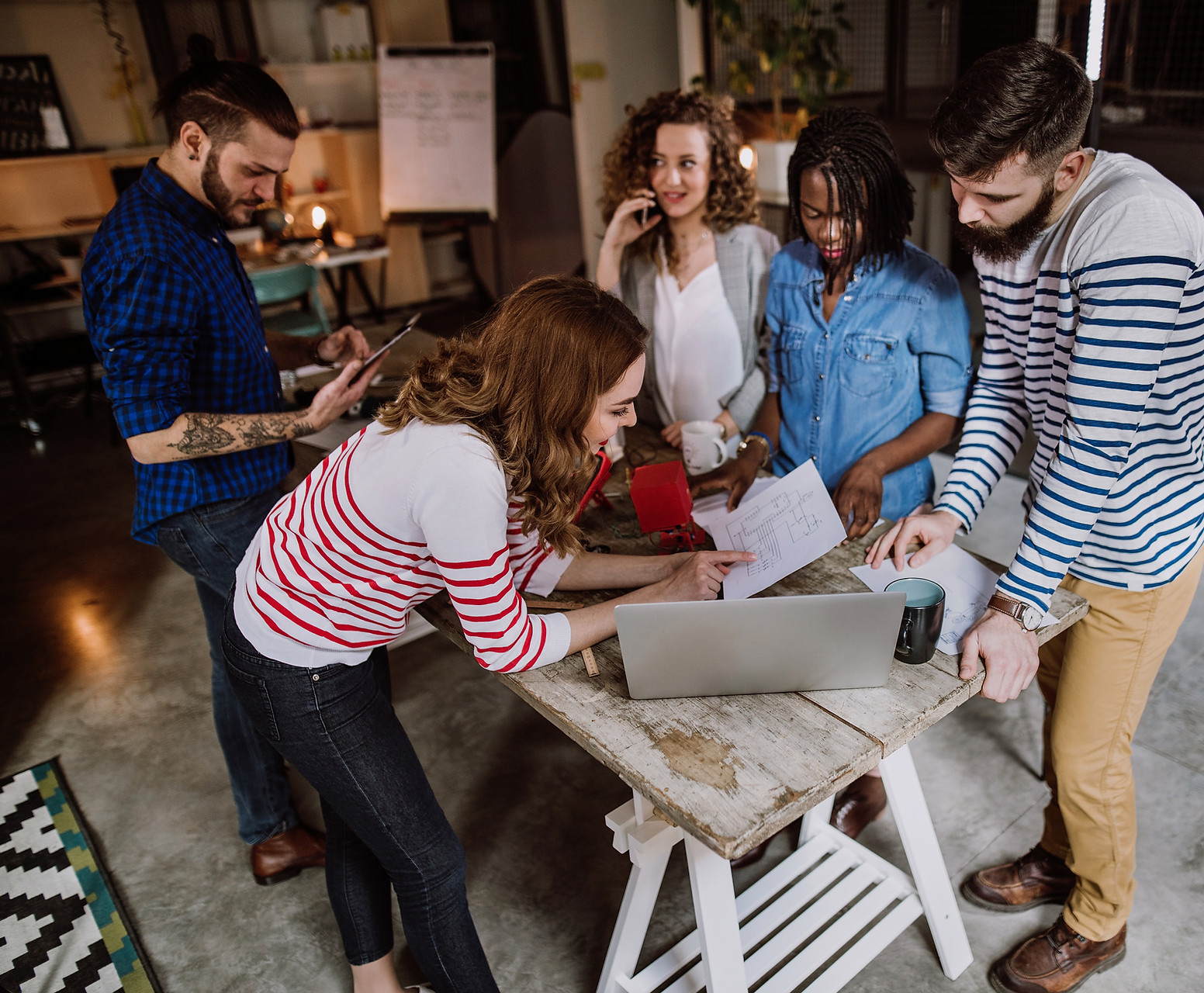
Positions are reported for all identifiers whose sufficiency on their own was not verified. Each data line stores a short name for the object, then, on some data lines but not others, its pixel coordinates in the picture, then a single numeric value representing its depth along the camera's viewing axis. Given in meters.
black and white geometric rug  1.89
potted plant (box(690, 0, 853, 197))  4.07
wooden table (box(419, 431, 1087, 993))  1.09
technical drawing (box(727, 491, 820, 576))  1.36
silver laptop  1.09
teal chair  4.12
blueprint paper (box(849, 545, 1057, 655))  1.33
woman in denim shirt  1.65
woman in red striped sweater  1.16
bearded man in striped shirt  1.18
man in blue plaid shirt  1.57
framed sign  5.71
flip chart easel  5.86
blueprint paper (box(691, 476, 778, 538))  1.63
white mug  1.82
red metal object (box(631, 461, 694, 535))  1.56
